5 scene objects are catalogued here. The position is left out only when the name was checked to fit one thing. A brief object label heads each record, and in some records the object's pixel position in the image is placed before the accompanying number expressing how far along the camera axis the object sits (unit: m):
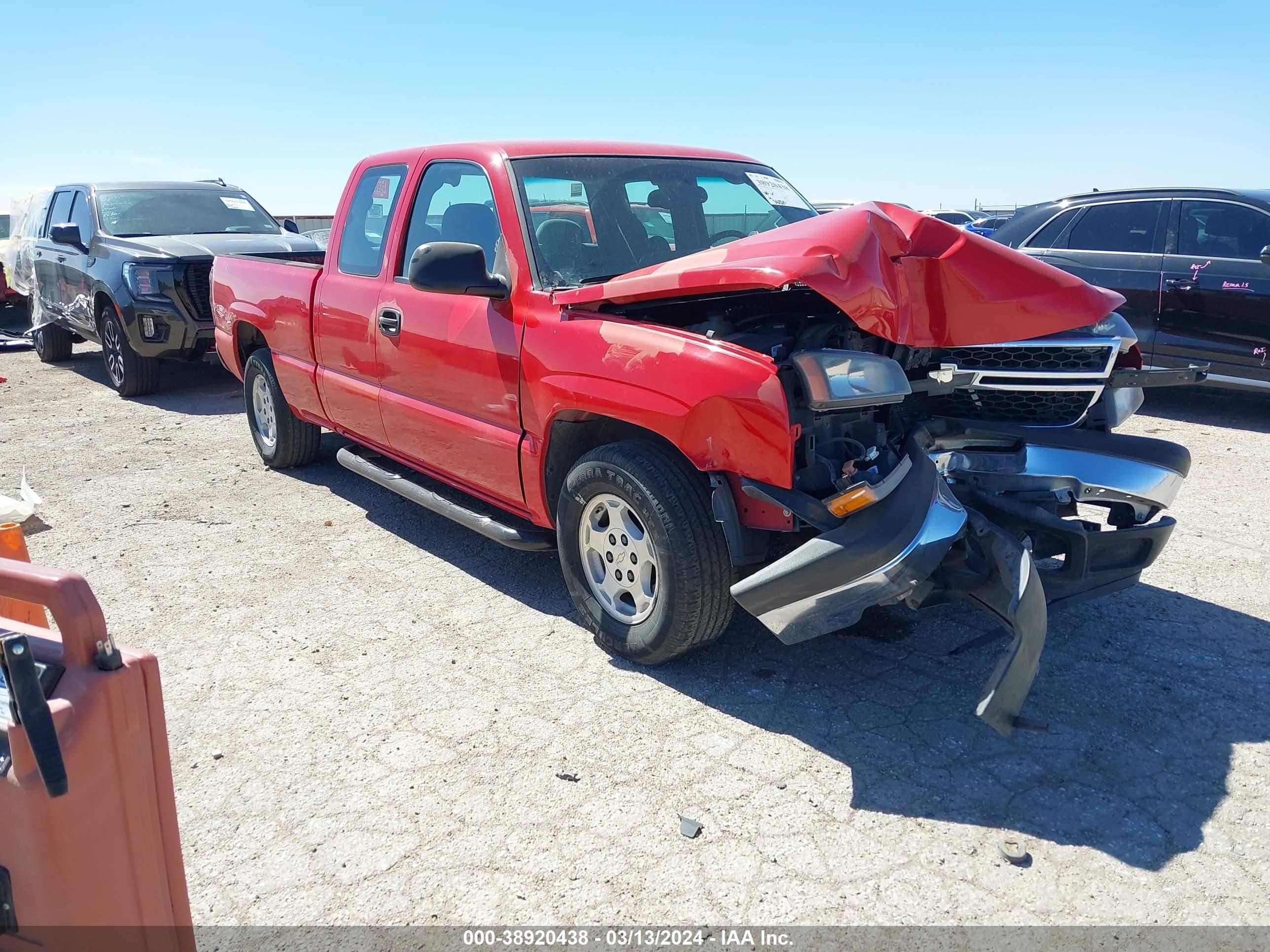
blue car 18.44
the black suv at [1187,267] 7.16
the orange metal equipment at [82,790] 1.69
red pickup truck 2.97
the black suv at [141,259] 8.74
